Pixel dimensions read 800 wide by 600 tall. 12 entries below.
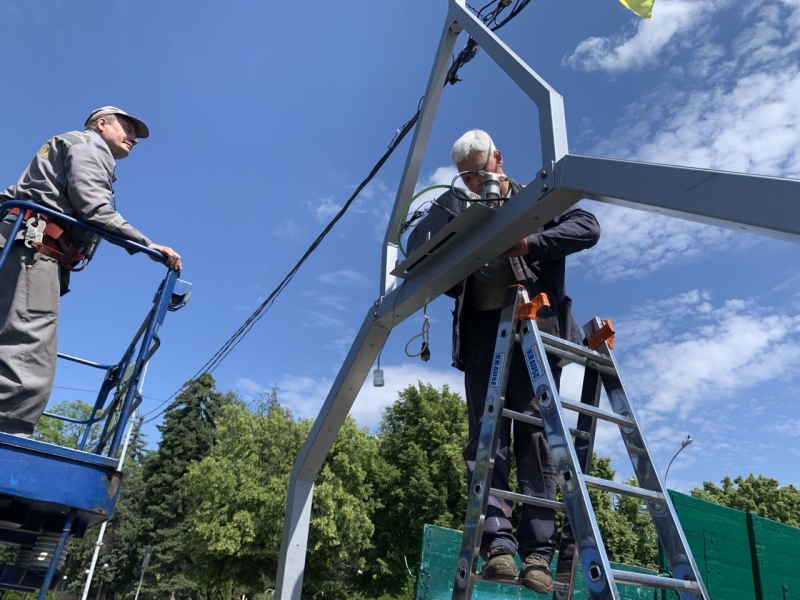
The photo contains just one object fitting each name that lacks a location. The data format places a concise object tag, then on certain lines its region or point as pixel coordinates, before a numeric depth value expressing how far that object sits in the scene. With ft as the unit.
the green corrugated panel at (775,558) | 16.65
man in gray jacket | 9.10
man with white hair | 7.84
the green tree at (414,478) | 79.66
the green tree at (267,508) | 73.97
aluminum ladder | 6.31
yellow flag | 12.05
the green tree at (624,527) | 86.93
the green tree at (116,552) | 118.11
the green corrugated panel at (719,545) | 15.15
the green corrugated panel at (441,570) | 13.58
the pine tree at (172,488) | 112.37
